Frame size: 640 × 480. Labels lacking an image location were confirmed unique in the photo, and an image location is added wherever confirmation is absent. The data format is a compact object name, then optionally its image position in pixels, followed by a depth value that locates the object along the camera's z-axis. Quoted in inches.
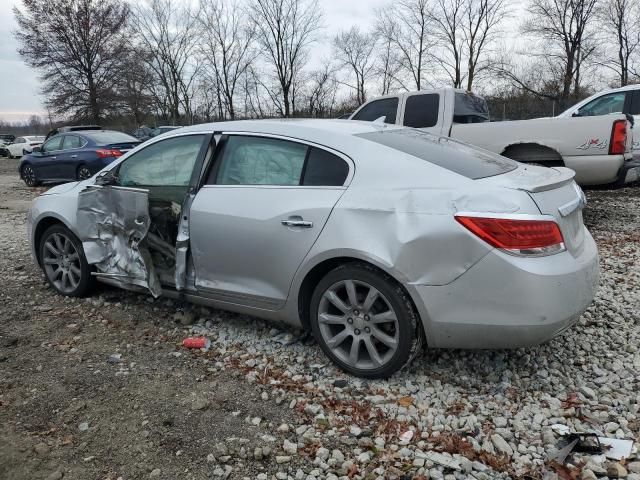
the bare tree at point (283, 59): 1582.2
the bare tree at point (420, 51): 1513.3
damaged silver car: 103.1
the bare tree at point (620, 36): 1331.2
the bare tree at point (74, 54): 1298.0
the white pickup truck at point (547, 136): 243.4
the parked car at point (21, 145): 1297.4
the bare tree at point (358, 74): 1618.7
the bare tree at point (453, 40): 1467.8
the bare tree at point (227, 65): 1704.0
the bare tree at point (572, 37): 1336.1
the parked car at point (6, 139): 1602.5
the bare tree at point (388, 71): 1563.7
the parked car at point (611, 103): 345.4
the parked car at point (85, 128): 606.4
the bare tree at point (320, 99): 1525.6
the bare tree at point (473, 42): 1441.9
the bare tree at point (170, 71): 1758.1
